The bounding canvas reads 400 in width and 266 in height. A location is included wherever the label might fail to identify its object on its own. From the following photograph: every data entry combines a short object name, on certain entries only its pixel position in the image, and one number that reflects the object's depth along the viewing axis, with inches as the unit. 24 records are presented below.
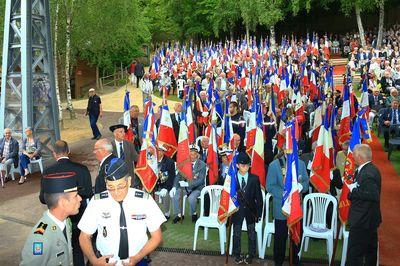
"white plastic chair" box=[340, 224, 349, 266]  285.0
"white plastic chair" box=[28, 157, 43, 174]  524.1
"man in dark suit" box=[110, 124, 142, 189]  331.6
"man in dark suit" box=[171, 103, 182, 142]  499.5
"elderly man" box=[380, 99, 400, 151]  551.2
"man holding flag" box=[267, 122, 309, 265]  266.2
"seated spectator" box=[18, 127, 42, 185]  509.4
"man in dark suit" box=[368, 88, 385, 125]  666.8
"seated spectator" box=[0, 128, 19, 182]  511.8
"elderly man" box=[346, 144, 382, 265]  237.3
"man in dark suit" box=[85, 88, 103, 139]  701.9
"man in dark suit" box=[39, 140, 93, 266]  257.0
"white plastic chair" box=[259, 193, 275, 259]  298.2
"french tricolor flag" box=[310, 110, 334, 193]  315.3
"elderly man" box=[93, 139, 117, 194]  270.8
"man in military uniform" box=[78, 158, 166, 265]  157.9
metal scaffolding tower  544.4
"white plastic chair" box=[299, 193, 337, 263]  293.1
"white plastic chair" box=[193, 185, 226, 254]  309.9
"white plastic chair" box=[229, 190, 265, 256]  301.0
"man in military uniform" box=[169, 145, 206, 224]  365.7
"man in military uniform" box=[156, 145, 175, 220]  364.5
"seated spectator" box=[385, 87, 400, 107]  577.9
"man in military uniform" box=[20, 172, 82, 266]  144.1
